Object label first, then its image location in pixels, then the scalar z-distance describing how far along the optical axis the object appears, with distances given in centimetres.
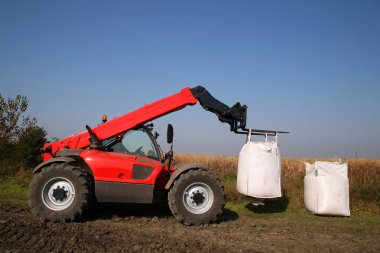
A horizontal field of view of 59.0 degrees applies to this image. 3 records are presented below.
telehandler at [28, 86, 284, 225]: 659
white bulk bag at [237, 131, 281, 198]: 820
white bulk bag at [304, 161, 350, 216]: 849
